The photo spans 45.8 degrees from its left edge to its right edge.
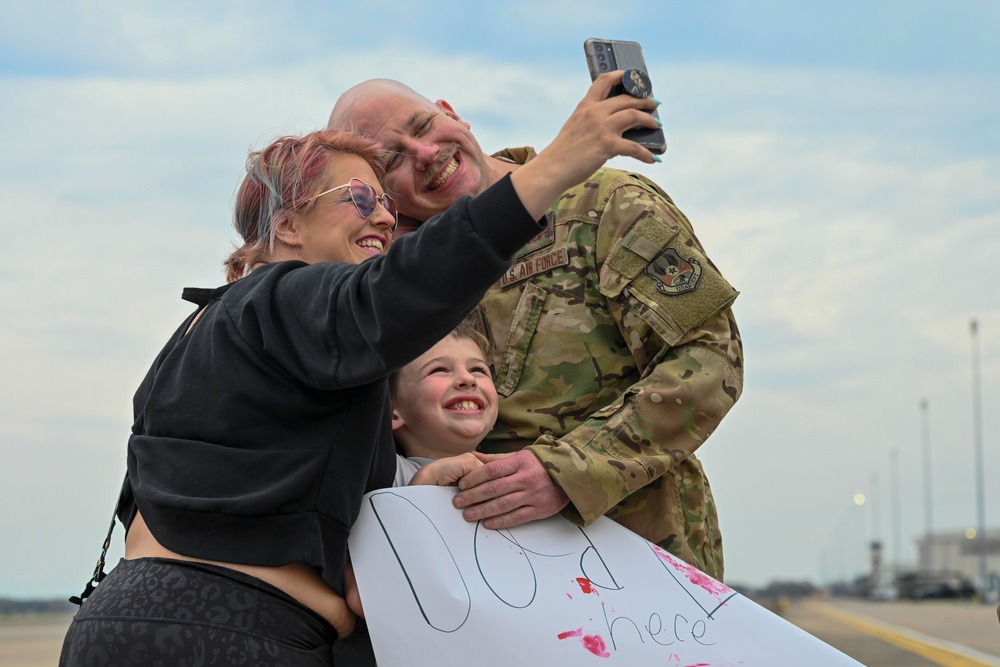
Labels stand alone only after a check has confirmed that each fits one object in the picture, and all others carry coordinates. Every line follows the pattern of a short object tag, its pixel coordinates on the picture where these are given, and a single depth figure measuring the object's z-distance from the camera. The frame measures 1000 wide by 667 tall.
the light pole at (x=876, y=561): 114.50
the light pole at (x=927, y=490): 75.96
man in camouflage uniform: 3.19
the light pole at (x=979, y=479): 58.62
